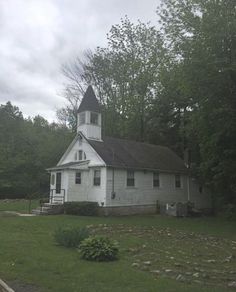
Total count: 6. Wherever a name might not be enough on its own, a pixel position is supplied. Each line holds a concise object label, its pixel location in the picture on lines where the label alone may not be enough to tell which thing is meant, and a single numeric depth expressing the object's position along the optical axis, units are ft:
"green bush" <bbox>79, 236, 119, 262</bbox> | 20.36
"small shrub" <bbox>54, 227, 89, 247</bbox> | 23.77
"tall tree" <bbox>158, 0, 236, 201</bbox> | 38.22
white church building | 54.34
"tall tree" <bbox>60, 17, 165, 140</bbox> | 77.75
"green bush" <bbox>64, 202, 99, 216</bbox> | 50.61
